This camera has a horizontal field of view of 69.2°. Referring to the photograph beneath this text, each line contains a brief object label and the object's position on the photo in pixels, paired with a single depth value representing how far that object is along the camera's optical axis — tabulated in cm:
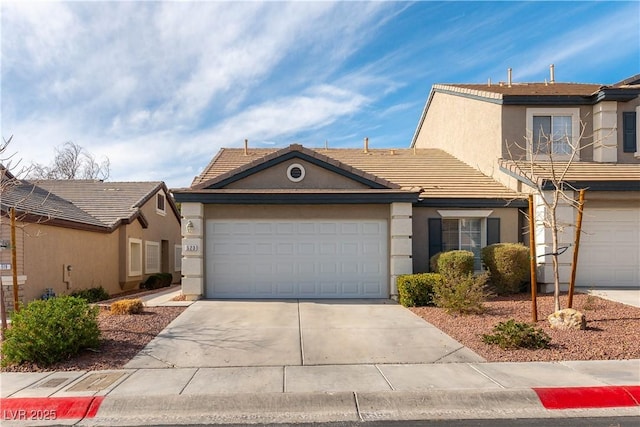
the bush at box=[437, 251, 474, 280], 1239
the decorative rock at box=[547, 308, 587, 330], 880
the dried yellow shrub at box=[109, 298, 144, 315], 1037
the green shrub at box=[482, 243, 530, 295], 1290
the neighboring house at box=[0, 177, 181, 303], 1288
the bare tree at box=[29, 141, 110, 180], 3906
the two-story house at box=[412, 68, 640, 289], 1361
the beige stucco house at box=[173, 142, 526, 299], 1266
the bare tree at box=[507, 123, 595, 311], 1312
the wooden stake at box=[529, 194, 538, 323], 943
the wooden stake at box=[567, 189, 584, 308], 949
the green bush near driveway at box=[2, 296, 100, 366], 720
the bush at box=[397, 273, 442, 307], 1178
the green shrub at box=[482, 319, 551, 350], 789
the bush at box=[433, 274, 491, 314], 1034
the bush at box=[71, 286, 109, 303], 1493
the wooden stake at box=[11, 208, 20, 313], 888
